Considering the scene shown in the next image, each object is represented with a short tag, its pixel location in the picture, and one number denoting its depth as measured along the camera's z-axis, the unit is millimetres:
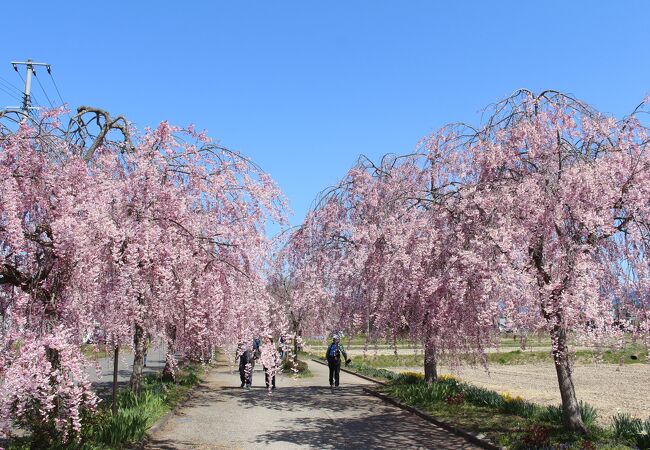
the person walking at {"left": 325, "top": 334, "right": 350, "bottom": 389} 18578
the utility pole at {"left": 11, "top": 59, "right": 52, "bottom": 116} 11396
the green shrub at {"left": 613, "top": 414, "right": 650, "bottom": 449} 8570
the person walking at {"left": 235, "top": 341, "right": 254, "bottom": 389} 18078
